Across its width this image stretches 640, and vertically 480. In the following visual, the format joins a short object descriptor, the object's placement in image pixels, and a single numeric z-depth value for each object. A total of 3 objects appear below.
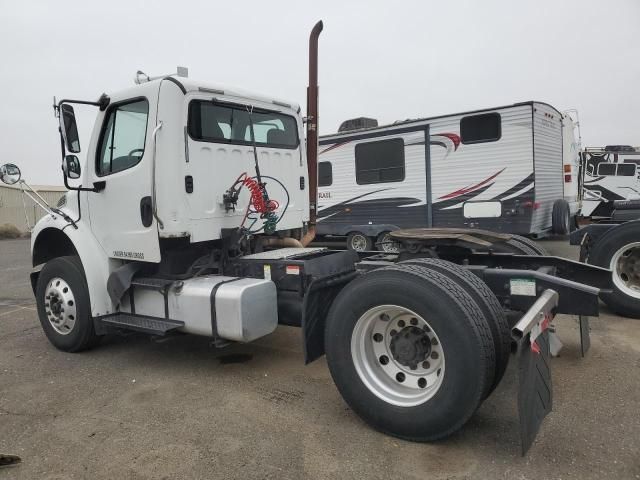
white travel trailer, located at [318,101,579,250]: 9.20
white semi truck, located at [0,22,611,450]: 2.98
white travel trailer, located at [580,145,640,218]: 15.56
